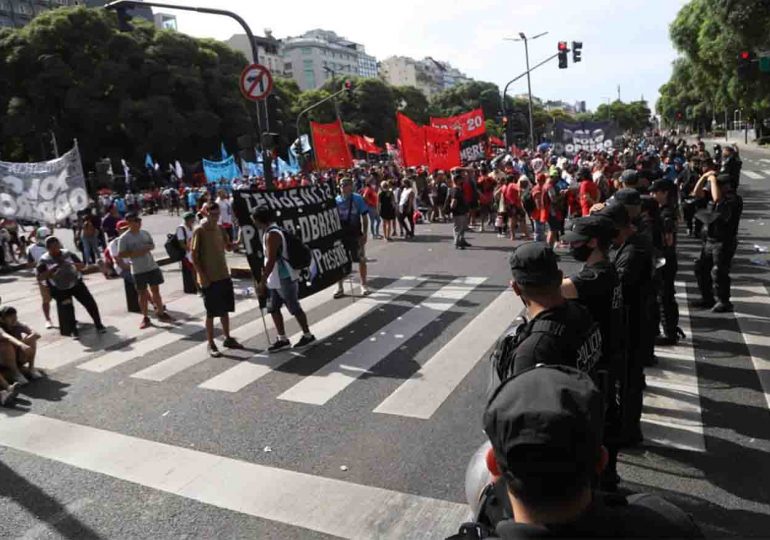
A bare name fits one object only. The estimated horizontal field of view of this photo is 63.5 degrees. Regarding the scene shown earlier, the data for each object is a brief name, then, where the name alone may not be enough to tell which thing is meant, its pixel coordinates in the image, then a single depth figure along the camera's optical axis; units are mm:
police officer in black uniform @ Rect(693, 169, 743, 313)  7281
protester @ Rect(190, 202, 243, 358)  7395
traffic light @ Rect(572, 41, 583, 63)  26906
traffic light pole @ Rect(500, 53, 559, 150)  29961
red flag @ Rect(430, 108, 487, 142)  21750
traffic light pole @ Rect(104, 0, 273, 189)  11898
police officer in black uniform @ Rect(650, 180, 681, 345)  6566
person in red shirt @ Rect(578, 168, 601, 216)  10555
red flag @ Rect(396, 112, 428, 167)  16781
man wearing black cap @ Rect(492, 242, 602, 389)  2691
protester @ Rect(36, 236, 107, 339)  8680
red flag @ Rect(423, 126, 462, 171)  17141
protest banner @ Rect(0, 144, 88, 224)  13281
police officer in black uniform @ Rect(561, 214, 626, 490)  3473
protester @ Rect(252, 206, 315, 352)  7195
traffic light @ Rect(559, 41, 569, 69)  27297
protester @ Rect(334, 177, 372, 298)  10445
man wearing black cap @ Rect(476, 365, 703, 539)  1410
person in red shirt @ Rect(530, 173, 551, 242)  11727
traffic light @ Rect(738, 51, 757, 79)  33162
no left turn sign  11680
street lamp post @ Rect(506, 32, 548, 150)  35288
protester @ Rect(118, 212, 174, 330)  9016
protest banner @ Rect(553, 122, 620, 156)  25125
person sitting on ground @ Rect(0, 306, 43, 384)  6879
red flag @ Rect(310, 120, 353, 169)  16656
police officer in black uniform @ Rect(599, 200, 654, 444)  4336
